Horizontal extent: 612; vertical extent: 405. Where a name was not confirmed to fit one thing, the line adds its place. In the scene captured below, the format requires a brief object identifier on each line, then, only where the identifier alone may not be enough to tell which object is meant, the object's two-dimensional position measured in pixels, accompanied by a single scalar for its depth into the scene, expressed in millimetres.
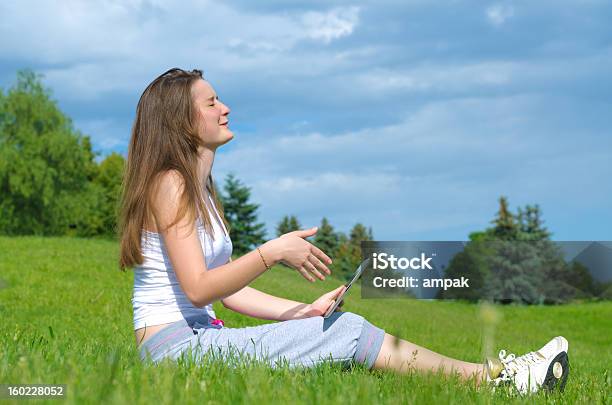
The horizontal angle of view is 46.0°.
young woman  3930
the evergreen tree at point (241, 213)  50188
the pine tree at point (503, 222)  46156
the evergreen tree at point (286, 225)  54438
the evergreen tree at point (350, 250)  49125
